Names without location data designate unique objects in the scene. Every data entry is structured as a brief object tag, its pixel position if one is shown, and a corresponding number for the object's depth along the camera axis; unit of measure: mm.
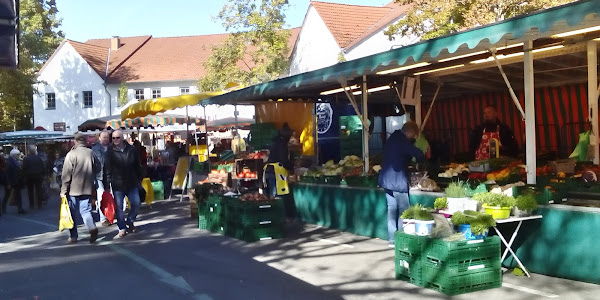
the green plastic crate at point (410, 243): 6531
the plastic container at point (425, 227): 6555
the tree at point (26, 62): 31109
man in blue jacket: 8438
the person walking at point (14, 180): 16391
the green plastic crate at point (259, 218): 9969
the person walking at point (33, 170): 16500
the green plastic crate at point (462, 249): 6156
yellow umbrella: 14750
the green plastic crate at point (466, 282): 6199
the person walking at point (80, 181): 10055
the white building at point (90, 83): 46594
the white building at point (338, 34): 26172
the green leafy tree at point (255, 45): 27734
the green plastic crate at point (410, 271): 6637
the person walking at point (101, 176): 12756
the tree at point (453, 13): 15969
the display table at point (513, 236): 6512
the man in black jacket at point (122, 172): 10594
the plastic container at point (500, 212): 6512
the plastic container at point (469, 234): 6363
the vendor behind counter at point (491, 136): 10133
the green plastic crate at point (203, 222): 11500
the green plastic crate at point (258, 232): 9961
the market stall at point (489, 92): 6559
